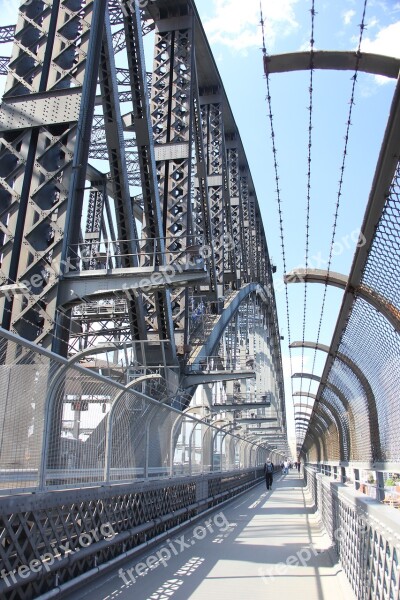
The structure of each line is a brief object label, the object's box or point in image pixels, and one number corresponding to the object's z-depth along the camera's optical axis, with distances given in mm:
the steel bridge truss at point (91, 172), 10188
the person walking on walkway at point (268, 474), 29125
